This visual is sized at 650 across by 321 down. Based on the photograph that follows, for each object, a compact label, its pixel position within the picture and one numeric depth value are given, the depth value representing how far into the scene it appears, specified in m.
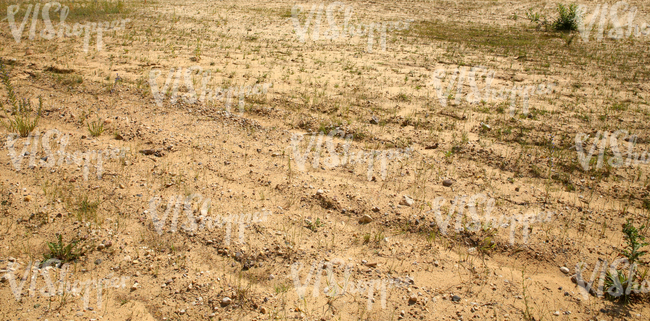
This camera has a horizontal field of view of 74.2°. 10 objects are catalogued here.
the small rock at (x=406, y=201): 5.27
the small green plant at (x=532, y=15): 14.90
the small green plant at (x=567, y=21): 13.83
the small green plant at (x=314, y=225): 4.86
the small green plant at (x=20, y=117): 6.37
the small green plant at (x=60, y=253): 4.22
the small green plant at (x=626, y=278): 4.16
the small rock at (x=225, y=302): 3.90
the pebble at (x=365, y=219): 4.99
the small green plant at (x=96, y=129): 6.48
